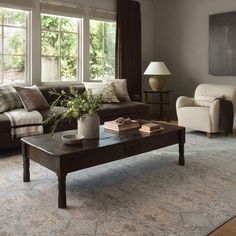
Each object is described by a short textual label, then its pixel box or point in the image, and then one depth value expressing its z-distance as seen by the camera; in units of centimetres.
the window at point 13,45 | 485
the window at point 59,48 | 530
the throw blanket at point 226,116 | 468
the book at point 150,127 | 317
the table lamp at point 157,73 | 592
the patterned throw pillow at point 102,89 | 510
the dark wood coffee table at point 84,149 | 238
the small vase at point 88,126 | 282
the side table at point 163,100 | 607
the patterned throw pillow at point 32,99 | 416
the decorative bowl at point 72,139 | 260
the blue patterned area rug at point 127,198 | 211
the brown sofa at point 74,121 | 370
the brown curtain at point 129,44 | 608
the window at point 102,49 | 595
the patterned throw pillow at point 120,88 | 545
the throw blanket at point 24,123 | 375
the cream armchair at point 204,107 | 465
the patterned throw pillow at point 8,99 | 402
